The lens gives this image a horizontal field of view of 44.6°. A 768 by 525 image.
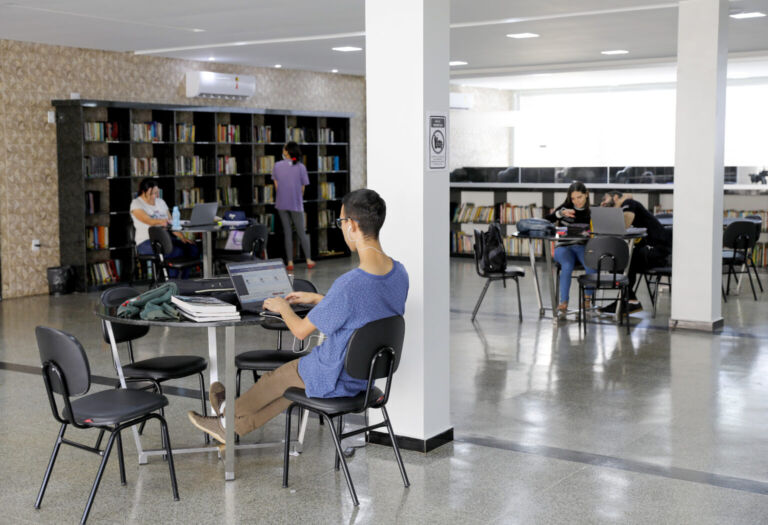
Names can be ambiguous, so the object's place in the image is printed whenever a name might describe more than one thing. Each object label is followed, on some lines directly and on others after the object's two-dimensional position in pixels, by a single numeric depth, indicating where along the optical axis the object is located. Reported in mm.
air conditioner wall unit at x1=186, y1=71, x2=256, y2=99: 12594
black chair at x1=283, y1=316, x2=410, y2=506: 4004
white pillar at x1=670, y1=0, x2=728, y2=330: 8031
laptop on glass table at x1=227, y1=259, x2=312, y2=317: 4500
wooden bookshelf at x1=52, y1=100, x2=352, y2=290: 10891
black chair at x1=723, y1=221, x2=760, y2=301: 10062
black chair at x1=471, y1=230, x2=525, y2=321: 8828
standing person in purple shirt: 12758
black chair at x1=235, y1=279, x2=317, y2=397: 4777
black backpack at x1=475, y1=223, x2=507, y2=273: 8797
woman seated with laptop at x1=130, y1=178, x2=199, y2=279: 10117
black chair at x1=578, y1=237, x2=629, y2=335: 8062
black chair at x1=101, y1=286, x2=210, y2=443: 4691
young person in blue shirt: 4086
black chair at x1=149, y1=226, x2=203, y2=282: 9633
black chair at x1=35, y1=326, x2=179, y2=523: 3828
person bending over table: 9211
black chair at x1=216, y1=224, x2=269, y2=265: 10352
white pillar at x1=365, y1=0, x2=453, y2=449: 4734
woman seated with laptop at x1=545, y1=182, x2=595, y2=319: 9031
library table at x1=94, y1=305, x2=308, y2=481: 4203
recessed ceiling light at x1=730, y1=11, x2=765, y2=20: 8867
